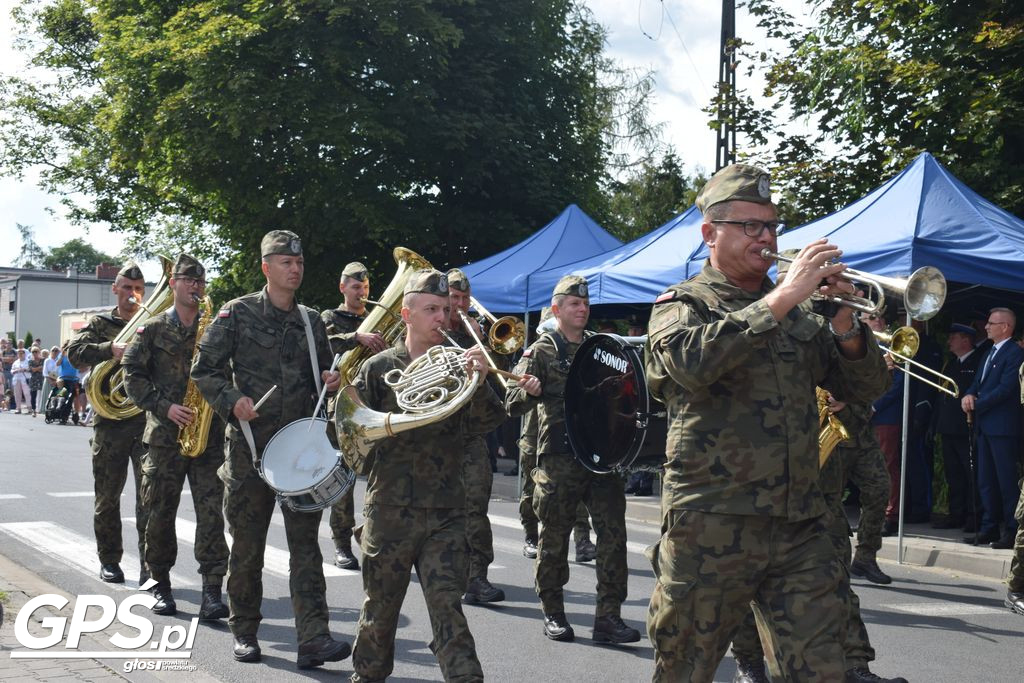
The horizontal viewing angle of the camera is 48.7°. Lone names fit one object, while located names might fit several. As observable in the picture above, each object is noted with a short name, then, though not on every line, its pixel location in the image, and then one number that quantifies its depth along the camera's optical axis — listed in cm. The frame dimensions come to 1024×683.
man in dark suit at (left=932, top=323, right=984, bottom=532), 1135
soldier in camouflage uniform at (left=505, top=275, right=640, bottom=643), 675
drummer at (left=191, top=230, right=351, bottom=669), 614
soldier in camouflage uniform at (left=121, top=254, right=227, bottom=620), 721
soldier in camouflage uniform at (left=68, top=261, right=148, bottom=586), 827
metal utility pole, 1869
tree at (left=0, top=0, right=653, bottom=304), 2198
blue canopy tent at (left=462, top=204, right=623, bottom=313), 1473
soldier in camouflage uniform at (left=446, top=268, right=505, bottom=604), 802
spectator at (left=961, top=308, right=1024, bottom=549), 1041
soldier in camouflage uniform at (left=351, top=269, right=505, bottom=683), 491
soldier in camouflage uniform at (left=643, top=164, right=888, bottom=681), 363
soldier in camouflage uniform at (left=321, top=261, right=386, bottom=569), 909
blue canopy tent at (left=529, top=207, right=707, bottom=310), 1223
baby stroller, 2803
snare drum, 591
